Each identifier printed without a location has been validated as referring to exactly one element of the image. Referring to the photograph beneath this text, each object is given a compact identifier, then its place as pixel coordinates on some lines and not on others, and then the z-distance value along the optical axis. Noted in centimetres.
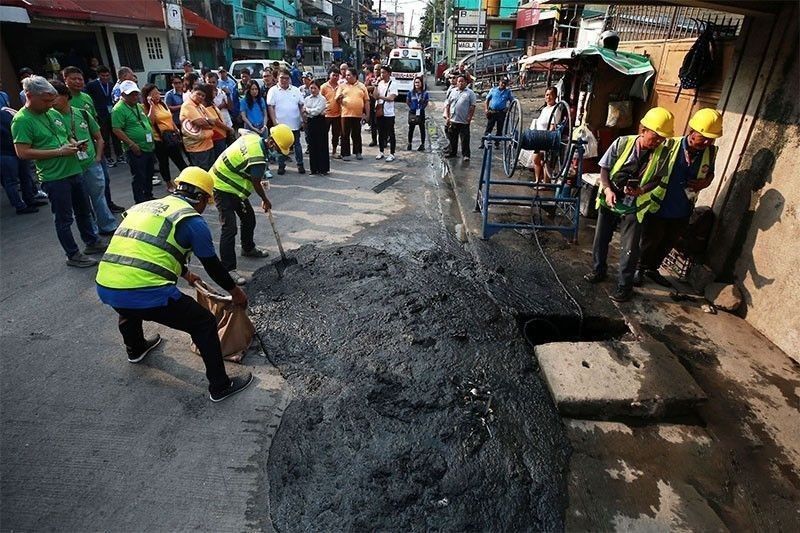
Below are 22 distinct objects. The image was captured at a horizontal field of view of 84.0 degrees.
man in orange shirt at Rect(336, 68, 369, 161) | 905
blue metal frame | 530
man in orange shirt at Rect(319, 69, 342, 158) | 928
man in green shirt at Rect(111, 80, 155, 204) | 576
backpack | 487
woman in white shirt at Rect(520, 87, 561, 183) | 683
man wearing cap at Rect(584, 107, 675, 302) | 389
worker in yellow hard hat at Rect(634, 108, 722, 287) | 373
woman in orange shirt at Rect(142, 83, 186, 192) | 654
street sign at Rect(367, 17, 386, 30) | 5538
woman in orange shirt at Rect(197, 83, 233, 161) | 643
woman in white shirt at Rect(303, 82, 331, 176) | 827
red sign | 2437
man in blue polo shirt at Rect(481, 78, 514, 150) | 977
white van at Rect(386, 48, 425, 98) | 1903
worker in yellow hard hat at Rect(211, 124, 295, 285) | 438
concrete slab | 291
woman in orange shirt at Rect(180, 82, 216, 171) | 611
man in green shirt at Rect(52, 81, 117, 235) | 478
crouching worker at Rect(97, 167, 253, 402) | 268
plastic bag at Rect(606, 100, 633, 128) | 664
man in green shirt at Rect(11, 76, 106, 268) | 431
